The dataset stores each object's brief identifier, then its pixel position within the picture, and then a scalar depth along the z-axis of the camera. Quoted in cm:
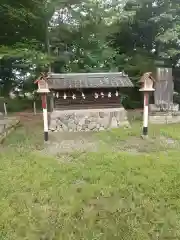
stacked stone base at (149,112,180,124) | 1203
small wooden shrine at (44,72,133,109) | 1042
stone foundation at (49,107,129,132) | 1045
